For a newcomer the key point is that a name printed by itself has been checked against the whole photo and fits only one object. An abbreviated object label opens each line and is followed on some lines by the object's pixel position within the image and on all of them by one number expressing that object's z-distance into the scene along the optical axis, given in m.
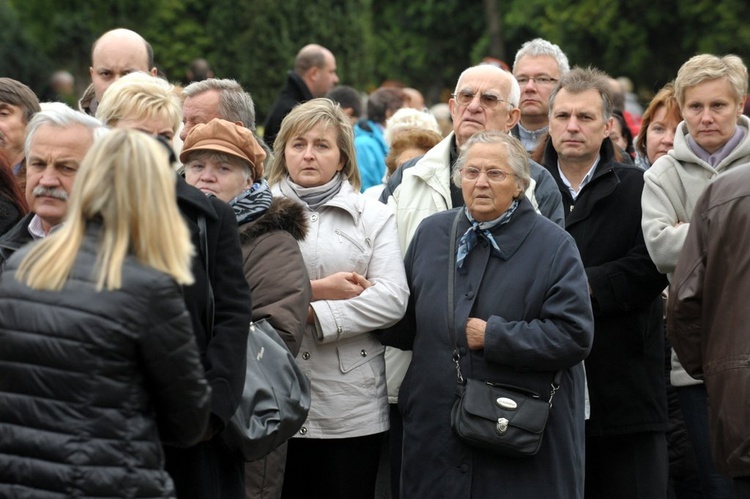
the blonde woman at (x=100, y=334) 7.45
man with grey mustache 9.27
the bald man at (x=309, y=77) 23.31
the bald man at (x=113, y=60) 15.00
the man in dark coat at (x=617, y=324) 12.78
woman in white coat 11.74
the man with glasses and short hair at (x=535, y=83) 16.08
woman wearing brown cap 10.70
